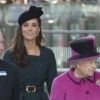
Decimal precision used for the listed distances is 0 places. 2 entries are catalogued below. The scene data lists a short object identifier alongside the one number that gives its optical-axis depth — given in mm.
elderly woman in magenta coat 11078
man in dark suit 10211
